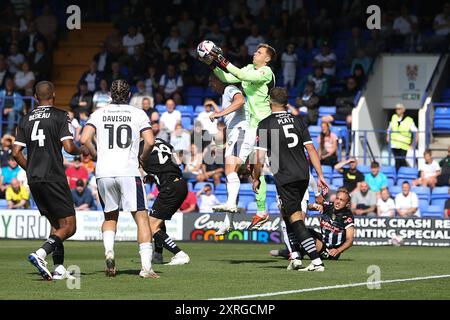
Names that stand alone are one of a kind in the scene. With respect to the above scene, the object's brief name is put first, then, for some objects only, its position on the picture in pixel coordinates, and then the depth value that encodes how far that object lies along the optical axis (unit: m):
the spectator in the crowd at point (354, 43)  28.17
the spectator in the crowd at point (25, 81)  30.09
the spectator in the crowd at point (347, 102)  27.19
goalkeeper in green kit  15.64
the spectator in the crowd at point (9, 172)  26.50
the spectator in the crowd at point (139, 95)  28.17
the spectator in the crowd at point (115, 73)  29.48
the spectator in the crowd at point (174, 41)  30.16
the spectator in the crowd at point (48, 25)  32.44
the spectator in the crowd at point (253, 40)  28.64
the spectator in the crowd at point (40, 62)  30.85
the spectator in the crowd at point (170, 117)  26.86
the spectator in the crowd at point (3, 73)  30.41
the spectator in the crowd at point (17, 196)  25.69
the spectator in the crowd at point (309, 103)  27.00
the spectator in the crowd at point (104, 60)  30.16
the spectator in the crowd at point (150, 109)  26.80
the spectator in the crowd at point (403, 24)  28.33
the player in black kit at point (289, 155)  14.16
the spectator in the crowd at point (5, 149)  27.19
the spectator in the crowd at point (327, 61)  28.08
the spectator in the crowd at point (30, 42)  31.36
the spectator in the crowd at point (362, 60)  27.89
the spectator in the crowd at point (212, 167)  25.72
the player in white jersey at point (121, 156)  12.91
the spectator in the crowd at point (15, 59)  31.08
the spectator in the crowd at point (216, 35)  29.41
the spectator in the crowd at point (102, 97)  28.33
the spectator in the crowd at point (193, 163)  25.94
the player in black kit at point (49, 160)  13.05
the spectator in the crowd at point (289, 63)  28.30
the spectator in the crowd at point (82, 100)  28.47
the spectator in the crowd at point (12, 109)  28.50
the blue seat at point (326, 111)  27.38
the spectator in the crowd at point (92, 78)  29.59
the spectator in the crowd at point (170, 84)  28.88
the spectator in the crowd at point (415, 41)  28.08
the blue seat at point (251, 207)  25.16
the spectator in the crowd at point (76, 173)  25.78
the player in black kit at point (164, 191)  15.60
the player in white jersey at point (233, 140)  16.11
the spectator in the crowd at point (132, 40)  30.56
